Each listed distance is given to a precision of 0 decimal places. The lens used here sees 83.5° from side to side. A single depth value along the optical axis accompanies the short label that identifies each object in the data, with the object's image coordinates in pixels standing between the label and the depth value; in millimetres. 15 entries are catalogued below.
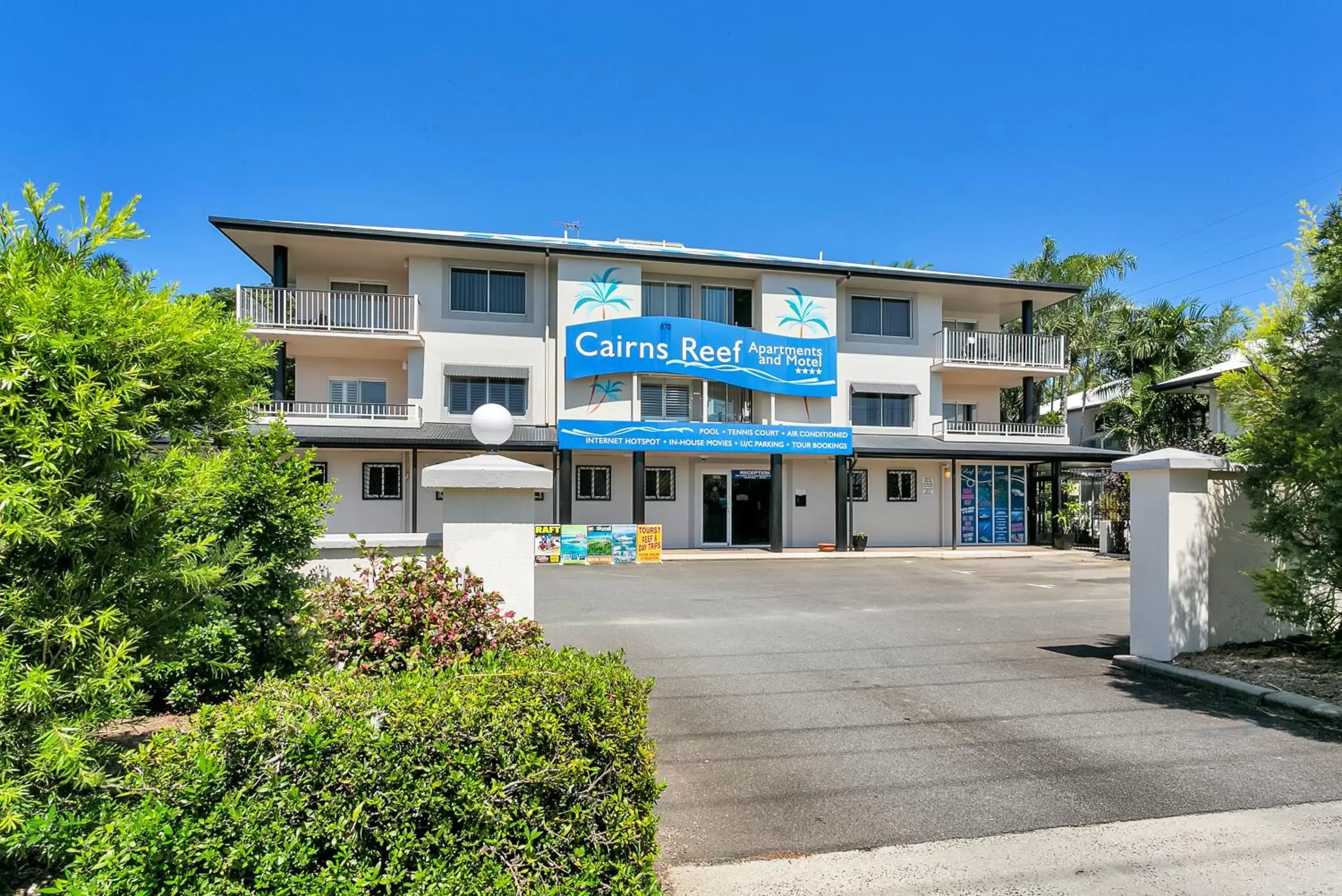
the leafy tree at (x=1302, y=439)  6500
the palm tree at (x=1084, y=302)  32219
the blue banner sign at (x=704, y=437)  21484
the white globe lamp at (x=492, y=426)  6172
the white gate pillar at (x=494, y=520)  5145
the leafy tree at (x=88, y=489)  2668
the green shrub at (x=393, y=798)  2520
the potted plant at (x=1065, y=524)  25312
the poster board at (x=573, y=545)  20109
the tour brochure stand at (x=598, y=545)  20000
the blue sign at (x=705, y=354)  22703
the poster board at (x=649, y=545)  20844
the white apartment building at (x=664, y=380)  21859
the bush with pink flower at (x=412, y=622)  4340
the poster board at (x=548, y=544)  19875
